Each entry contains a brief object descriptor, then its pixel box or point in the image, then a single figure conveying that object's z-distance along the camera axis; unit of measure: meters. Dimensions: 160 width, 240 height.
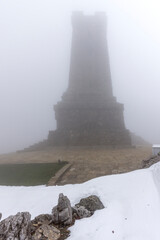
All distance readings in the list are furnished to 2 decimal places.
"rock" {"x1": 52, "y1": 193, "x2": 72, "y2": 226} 4.00
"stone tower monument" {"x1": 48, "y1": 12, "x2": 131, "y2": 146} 20.38
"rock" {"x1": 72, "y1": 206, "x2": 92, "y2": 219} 4.24
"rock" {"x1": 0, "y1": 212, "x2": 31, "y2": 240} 3.22
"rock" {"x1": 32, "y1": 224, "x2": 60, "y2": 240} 3.39
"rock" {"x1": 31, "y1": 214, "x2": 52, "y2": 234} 3.75
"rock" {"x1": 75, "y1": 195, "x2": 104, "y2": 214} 4.49
